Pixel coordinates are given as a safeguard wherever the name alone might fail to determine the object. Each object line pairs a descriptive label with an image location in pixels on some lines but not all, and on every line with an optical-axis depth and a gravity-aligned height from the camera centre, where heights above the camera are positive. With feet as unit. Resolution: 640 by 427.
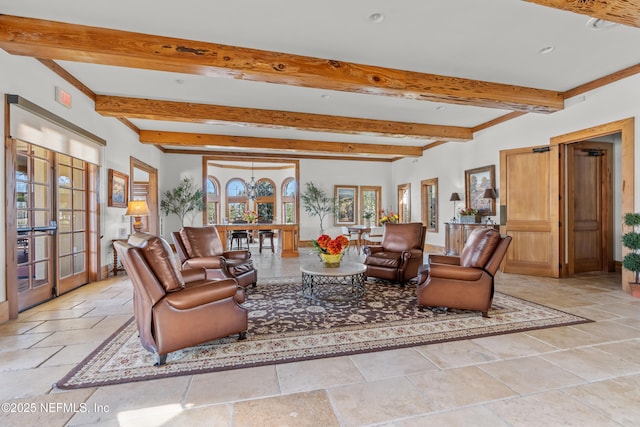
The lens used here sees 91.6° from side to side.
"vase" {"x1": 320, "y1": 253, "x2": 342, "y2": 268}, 12.77 -1.84
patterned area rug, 7.36 -3.54
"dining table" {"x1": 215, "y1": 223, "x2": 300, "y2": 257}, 25.93 -1.69
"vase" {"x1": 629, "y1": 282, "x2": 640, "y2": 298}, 12.90 -3.20
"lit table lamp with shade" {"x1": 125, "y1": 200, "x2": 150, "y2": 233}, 18.35 +0.41
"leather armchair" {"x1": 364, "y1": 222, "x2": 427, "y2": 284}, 14.82 -2.01
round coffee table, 11.99 -3.18
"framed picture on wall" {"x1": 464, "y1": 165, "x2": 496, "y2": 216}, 20.54 +1.86
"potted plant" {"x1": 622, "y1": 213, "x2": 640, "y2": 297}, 12.85 -1.44
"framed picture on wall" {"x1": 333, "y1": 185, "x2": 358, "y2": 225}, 33.65 +1.19
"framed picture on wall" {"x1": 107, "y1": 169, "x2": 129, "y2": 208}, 17.61 +1.60
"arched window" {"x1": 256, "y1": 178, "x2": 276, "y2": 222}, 47.24 +2.42
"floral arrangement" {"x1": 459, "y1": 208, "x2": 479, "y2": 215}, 20.94 +0.11
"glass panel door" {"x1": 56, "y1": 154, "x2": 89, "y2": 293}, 13.61 -0.28
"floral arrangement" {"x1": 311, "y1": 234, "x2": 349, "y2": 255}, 12.64 -1.24
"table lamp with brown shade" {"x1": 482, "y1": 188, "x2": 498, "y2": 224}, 19.72 +1.23
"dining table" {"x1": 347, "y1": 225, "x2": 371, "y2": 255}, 28.96 -1.47
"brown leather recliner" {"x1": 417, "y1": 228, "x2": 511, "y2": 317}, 10.55 -2.29
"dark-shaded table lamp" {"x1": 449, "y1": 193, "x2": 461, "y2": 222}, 23.43 +1.18
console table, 19.89 -1.44
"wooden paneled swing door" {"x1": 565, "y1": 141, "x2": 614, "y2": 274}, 18.13 +0.34
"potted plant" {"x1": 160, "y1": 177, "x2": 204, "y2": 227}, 28.86 +1.48
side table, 18.05 -2.94
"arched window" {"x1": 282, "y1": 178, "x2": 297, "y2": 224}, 47.24 +2.71
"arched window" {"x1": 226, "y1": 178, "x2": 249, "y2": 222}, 46.57 +2.56
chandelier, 36.72 +2.72
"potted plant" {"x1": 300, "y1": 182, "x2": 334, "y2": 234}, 32.76 +1.43
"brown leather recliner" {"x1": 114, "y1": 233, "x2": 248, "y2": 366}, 7.41 -2.17
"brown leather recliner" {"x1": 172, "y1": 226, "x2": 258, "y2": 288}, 12.55 -1.82
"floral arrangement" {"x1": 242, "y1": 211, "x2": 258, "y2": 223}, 29.50 -0.19
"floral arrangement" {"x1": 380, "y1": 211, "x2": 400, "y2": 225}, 24.08 -0.34
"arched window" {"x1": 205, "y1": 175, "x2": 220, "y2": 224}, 44.35 +2.33
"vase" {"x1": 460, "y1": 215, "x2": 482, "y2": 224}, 20.33 -0.36
